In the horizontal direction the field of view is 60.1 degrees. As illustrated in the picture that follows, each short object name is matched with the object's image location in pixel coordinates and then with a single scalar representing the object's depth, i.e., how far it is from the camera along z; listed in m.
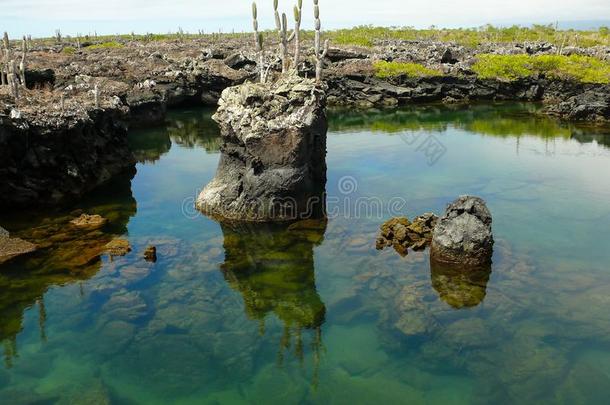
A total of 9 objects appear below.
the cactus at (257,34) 28.48
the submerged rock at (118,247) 19.52
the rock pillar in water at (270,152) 22.42
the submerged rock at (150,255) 19.00
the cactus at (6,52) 34.19
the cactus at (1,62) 38.62
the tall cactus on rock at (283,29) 28.64
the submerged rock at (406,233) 19.83
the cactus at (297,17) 28.59
